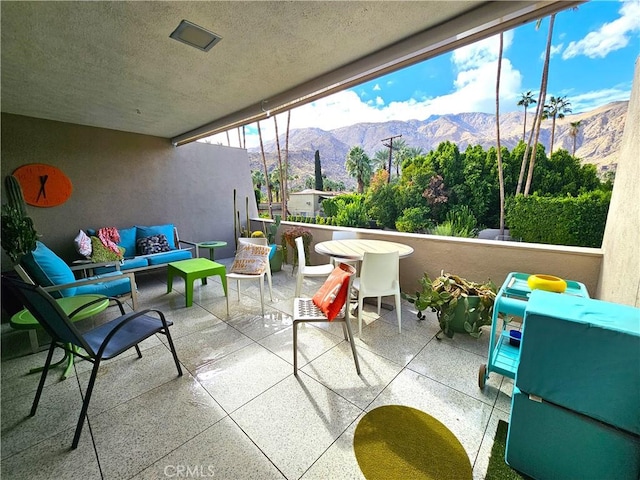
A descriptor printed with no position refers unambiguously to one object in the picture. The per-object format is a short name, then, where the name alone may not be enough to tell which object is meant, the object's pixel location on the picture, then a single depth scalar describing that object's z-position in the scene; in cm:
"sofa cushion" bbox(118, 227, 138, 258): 432
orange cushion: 188
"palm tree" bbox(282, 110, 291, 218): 1613
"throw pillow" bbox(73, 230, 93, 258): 361
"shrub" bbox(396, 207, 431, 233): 1276
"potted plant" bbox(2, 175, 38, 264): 225
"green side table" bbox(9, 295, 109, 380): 202
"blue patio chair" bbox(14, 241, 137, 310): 248
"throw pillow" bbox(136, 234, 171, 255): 431
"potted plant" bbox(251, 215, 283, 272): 466
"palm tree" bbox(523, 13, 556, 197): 1082
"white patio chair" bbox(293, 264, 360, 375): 187
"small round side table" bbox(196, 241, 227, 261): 466
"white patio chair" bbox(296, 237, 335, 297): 304
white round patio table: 278
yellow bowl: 159
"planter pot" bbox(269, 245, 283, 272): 466
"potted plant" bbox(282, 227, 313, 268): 451
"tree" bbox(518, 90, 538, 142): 1788
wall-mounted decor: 360
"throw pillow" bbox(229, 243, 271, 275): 311
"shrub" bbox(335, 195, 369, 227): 1234
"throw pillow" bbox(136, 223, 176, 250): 452
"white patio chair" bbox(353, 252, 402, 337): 241
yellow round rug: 127
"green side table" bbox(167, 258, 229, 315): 322
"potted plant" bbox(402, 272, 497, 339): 237
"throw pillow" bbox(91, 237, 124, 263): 366
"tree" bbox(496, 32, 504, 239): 1130
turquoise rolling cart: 156
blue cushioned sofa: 372
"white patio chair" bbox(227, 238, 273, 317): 297
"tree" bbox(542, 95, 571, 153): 1867
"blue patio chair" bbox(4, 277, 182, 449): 140
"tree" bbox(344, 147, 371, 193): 2440
